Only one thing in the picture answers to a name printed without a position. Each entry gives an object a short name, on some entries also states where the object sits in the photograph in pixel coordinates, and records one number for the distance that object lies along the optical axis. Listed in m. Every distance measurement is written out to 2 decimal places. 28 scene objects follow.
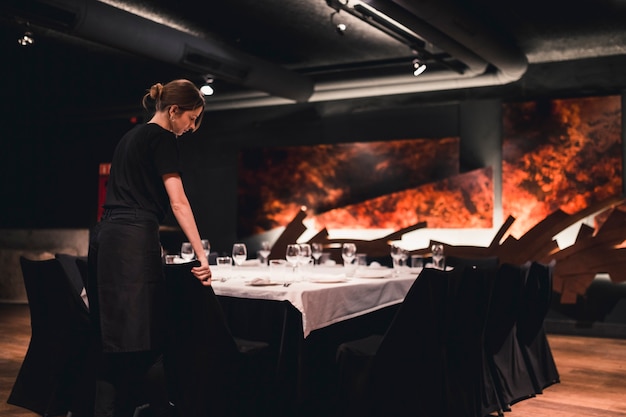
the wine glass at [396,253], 4.33
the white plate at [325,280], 3.39
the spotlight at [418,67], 6.82
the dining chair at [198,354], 2.86
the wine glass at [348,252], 4.11
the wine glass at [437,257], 4.34
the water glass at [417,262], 4.57
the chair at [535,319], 4.13
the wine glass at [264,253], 4.46
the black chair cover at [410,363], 2.99
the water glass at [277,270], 3.66
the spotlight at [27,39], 6.11
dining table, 3.11
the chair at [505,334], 3.73
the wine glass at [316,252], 4.55
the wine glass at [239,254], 3.89
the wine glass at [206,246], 4.33
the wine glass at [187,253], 4.12
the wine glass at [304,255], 3.68
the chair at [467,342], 3.21
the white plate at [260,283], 3.22
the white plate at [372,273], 3.79
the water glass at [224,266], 3.89
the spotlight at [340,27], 6.01
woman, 2.60
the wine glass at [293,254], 3.66
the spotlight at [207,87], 7.63
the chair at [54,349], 3.37
